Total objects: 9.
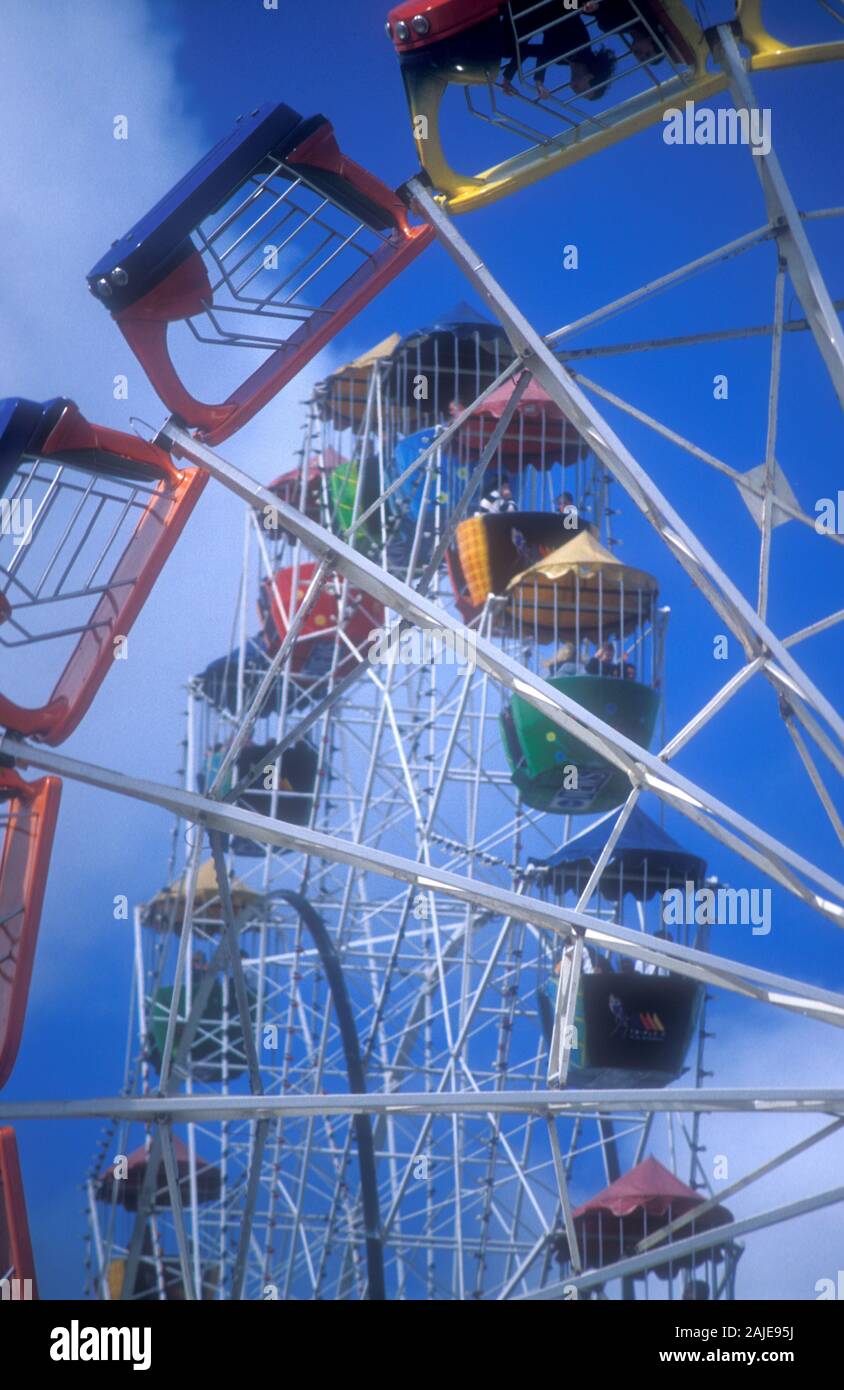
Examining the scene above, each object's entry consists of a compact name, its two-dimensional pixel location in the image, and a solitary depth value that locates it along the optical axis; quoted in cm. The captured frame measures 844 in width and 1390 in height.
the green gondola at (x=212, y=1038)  2264
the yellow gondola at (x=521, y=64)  1261
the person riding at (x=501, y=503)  2067
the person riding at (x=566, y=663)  1844
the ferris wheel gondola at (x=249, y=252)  1232
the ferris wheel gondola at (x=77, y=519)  1230
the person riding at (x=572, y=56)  1295
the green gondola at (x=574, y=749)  1764
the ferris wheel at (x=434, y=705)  1215
